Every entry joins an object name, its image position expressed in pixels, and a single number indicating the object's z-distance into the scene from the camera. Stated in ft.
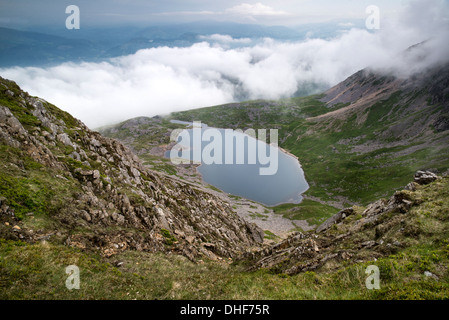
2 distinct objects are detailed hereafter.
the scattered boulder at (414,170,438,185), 118.73
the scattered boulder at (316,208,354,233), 134.62
